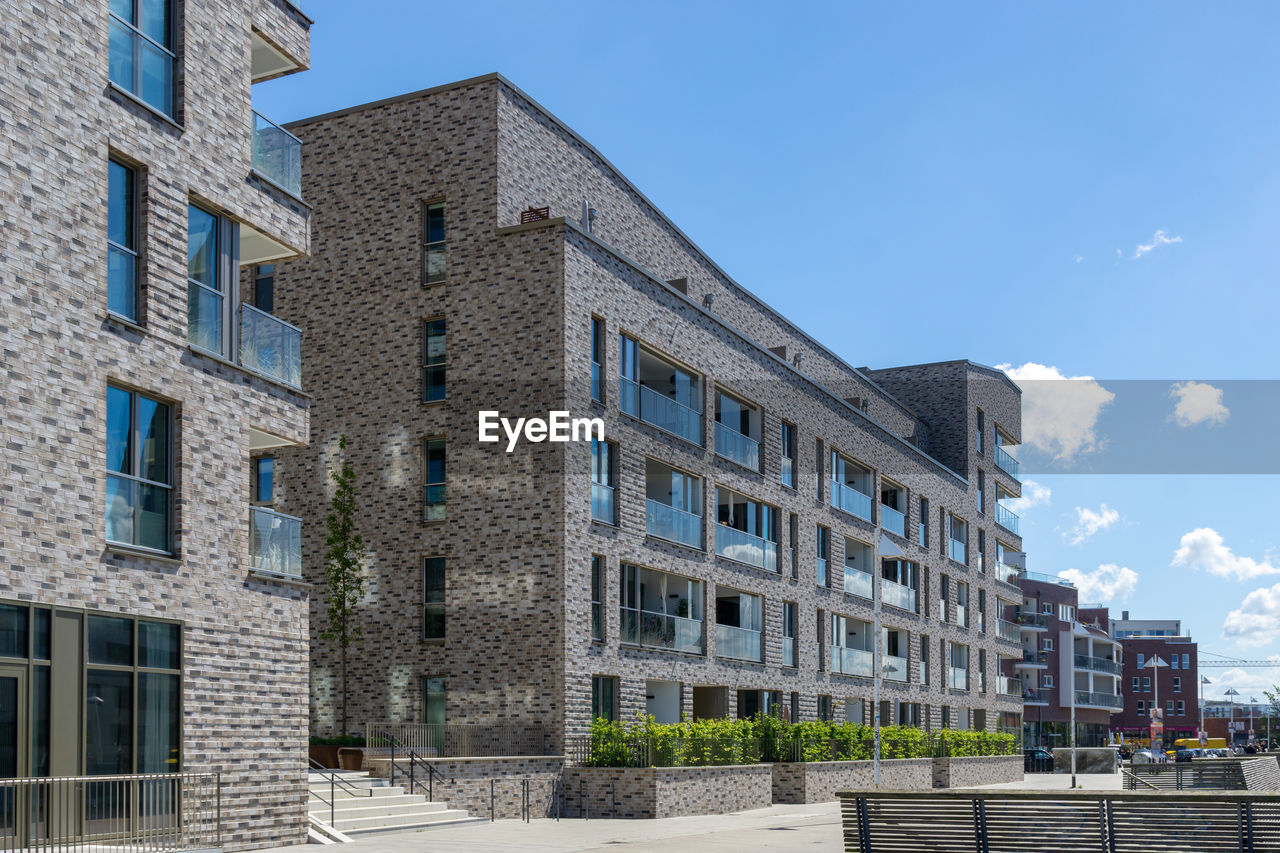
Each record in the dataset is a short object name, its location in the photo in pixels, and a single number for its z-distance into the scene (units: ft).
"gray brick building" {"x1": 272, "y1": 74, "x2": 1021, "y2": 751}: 93.50
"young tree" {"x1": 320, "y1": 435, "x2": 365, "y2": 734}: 97.55
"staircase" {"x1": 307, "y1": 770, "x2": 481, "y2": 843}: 68.33
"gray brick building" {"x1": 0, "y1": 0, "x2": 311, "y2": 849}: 51.67
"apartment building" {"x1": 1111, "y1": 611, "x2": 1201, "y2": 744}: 424.05
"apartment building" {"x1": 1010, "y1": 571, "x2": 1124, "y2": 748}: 285.23
